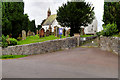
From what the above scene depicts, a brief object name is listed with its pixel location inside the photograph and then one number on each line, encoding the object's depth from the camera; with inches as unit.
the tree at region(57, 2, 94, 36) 1214.3
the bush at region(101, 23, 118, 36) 797.2
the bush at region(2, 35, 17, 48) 828.4
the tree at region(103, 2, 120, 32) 983.6
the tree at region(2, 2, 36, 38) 1025.5
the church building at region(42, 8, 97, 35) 2154.3
